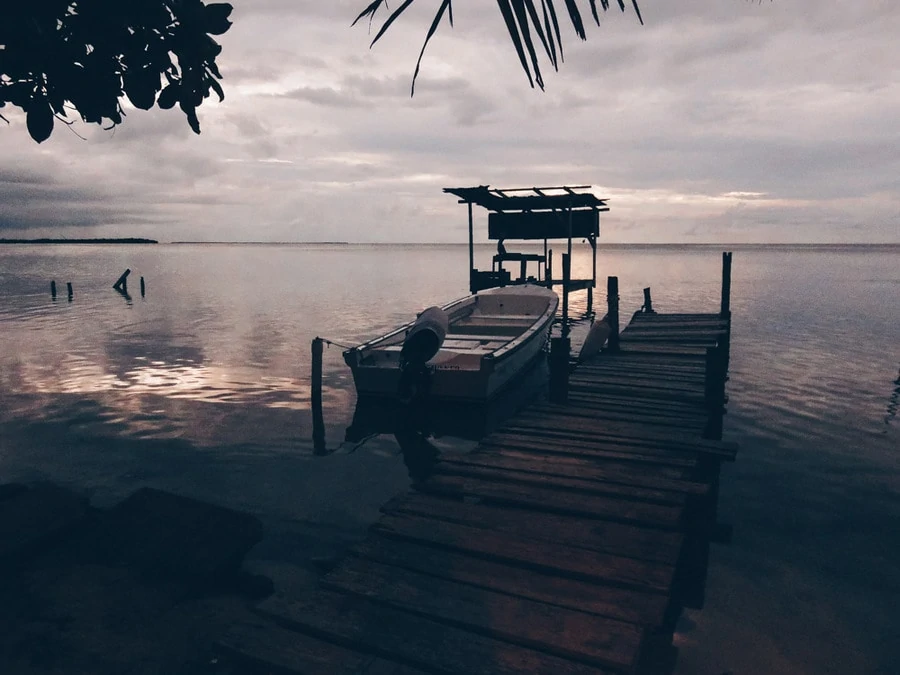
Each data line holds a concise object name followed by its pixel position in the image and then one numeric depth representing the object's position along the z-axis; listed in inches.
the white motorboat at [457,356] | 471.2
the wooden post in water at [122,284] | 1812.5
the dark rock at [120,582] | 191.2
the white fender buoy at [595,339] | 633.6
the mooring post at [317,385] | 518.0
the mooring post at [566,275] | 895.7
